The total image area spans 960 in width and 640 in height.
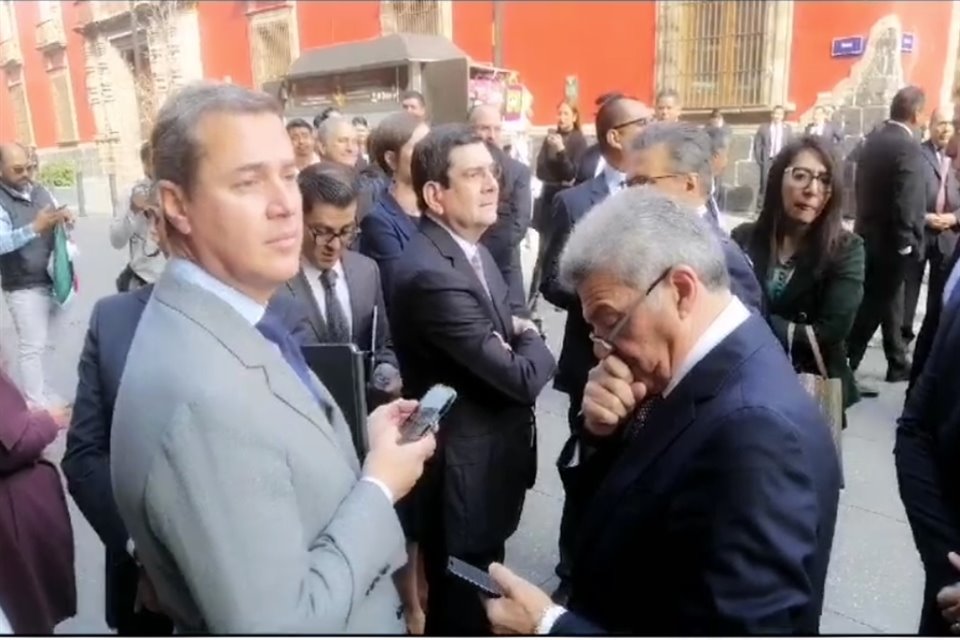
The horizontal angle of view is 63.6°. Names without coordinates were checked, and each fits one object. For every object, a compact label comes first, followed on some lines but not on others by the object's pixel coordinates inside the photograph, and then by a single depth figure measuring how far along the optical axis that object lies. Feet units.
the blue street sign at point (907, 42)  32.48
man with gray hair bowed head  3.18
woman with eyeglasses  8.23
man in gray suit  2.86
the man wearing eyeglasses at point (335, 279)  6.76
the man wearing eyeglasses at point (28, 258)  11.94
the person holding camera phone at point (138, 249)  9.75
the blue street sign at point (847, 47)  32.99
